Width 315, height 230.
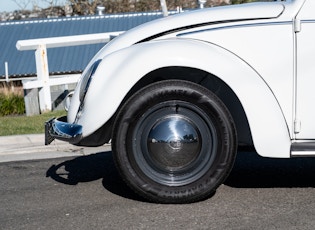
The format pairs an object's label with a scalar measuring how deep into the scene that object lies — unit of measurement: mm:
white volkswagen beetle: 4930
